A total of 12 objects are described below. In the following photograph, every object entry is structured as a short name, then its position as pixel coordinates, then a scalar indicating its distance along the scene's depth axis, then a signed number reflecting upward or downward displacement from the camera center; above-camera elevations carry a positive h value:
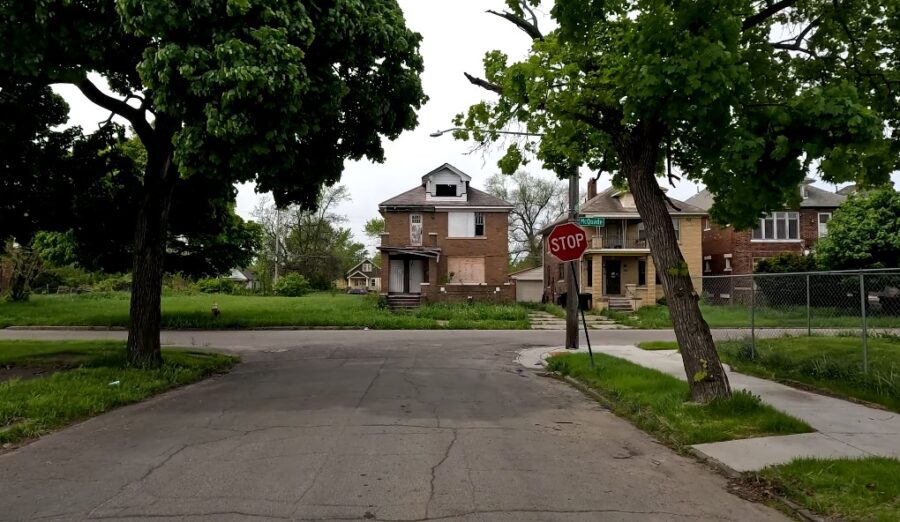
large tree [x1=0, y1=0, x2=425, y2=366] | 7.97 +3.17
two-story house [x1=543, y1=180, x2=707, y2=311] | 36.31 +1.98
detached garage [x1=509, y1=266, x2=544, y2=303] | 50.03 +0.04
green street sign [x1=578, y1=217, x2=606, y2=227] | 15.92 +1.73
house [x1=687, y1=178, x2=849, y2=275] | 37.22 +3.09
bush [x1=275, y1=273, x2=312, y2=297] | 54.61 +0.08
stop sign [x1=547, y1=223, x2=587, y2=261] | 12.52 +0.93
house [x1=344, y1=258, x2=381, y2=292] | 98.00 +1.76
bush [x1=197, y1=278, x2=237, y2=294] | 56.03 +0.09
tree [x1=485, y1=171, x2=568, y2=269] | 67.22 +9.00
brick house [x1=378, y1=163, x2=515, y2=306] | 36.50 +3.11
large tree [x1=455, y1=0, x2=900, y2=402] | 6.74 +2.44
